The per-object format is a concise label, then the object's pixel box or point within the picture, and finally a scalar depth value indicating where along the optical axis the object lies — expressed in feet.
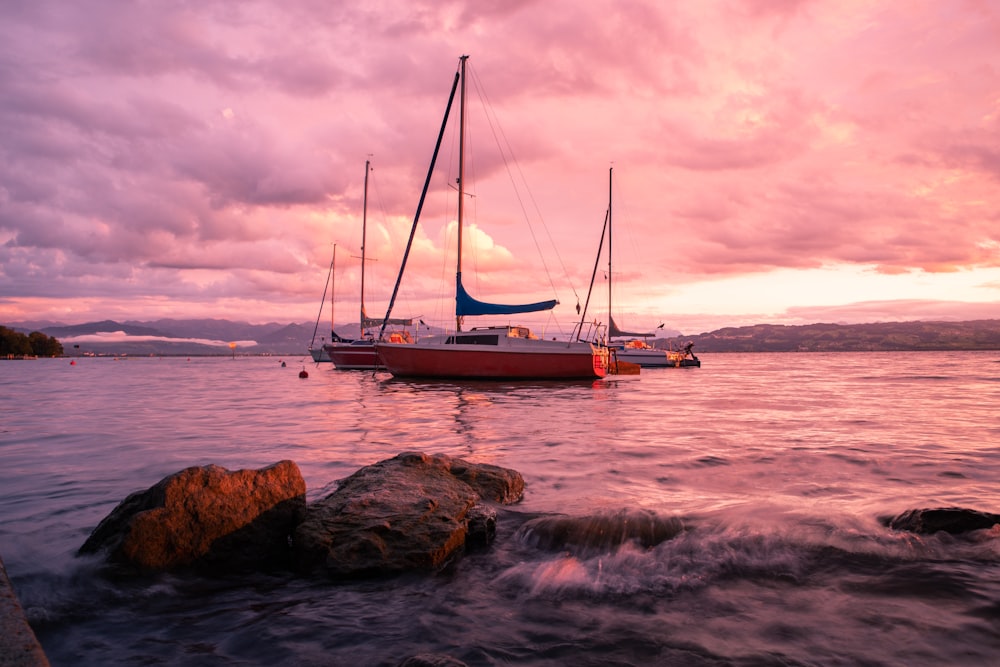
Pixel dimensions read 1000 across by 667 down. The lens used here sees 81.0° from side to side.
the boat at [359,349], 159.94
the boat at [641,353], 195.40
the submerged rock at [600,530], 18.83
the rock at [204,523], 16.79
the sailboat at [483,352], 96.73
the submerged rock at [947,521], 18.86
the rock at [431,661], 10.75
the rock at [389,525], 16.56
